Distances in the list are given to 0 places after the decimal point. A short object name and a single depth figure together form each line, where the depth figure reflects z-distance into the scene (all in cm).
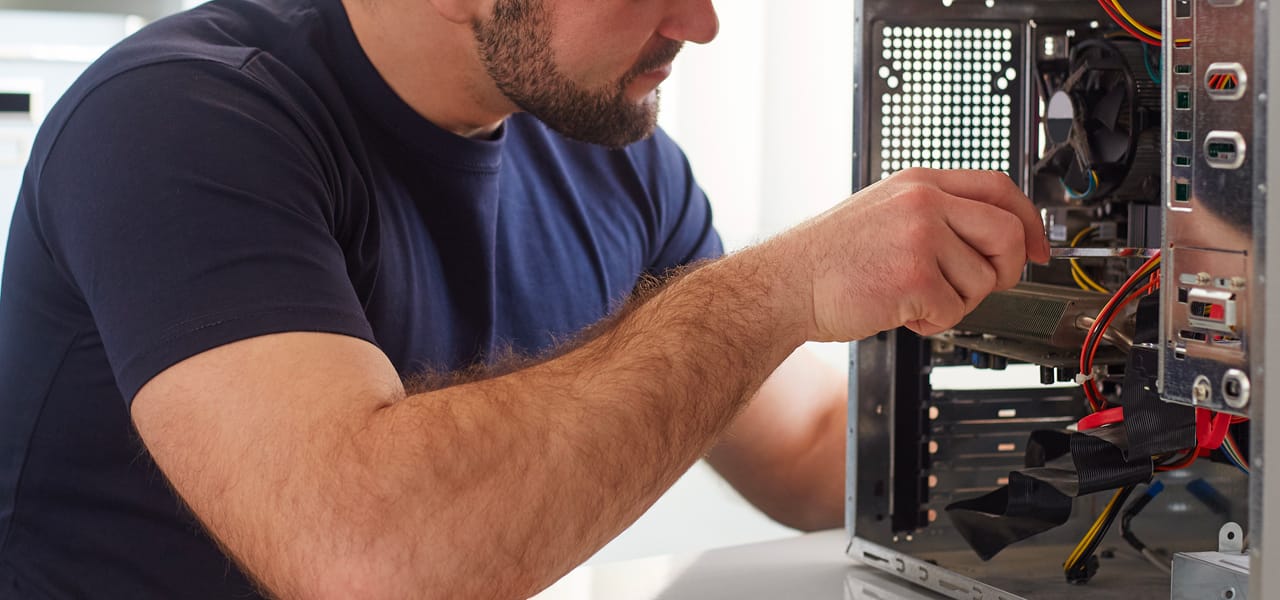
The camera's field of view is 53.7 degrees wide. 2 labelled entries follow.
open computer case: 80
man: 79
